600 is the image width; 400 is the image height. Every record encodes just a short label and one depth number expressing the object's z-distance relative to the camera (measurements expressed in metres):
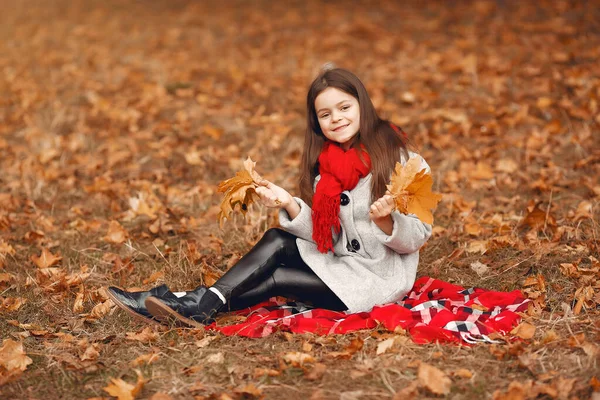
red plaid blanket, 5.79
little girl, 6.34
